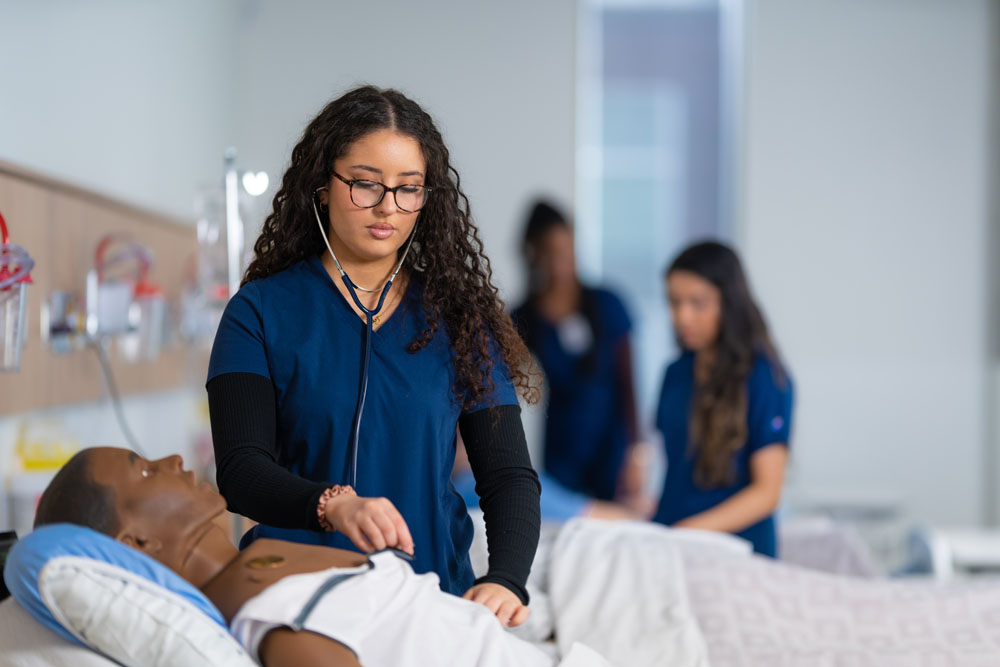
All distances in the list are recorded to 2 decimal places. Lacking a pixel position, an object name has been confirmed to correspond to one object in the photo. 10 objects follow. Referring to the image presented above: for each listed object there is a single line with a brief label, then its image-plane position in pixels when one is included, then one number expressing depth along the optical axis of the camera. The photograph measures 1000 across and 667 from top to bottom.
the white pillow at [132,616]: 2.65
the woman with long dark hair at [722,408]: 4.23
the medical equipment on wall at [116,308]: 3.97
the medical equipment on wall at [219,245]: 3.95
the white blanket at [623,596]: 3.51
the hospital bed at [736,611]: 3.54
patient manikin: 2.70
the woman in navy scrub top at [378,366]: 2.91
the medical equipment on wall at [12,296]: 3.33
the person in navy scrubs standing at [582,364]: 6.57
